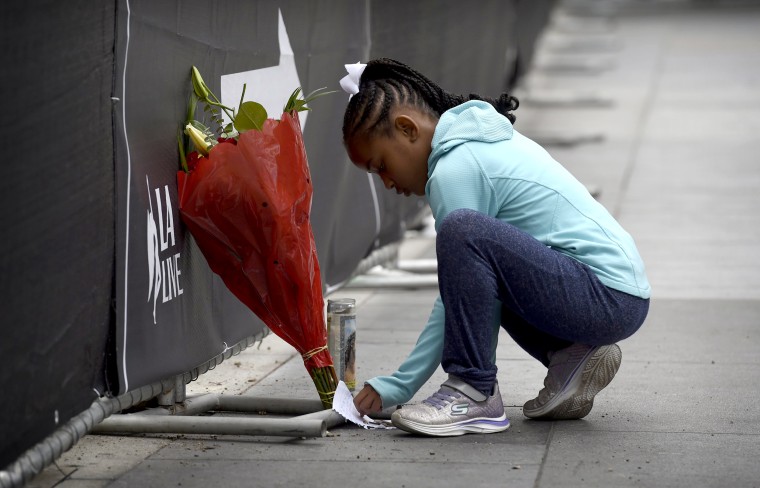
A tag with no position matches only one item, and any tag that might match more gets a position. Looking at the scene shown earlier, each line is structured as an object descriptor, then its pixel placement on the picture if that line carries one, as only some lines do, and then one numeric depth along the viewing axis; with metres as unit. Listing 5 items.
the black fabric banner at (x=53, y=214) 5.34
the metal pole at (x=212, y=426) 7.07
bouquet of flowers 7.04
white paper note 7.40
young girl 7.02
